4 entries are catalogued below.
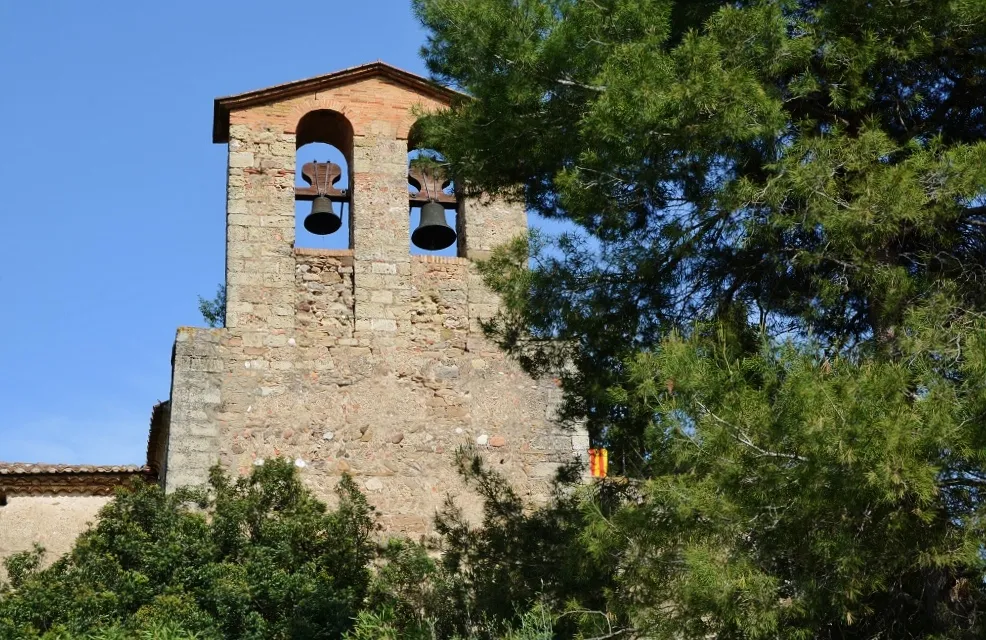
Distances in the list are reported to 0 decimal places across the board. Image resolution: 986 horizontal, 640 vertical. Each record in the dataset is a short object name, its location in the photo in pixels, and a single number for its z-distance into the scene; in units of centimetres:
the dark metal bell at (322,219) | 1155
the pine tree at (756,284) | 652
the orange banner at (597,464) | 1034
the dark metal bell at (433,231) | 1153
